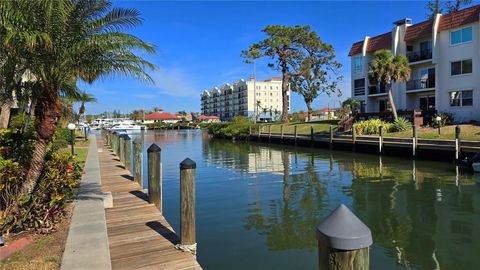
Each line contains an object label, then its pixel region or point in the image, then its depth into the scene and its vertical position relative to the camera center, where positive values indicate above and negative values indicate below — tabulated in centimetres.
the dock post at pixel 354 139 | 3098 -105
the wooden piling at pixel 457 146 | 2138 -120
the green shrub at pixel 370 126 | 3303 -8
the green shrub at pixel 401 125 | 3212 -1
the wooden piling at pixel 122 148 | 1809 -90
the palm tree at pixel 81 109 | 4469 +235
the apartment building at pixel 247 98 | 14400 +1133
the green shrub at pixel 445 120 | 3241 +34
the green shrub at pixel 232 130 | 5381 -35
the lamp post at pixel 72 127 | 2167 +16
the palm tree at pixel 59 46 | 663 +150
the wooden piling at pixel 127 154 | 1620 -102
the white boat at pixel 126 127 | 9950 +57
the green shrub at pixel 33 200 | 687 -127
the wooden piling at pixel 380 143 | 2763 -124
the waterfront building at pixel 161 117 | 15486 +455
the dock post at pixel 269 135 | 4597 -94
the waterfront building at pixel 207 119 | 15525 +354
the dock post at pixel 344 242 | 262 -77
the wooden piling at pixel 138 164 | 1212 -110
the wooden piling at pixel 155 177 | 930 -114
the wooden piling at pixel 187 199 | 633 -115
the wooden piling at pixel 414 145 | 2481 -130
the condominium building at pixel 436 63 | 3350 +557
